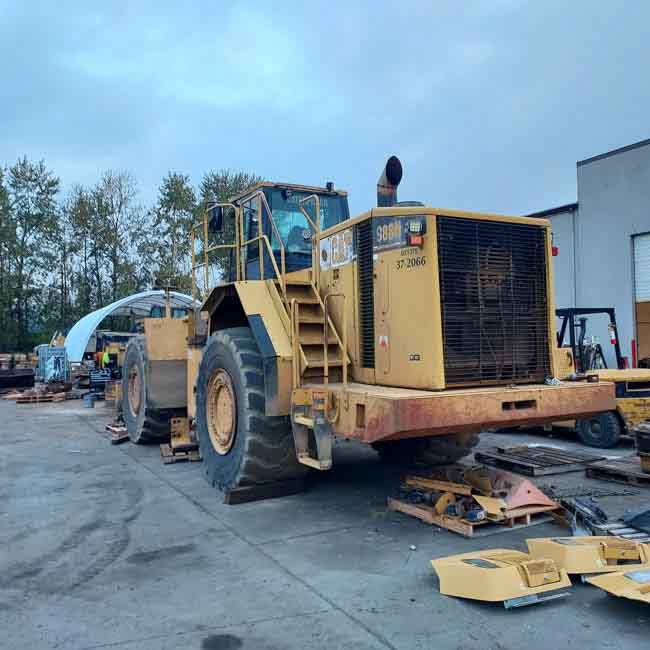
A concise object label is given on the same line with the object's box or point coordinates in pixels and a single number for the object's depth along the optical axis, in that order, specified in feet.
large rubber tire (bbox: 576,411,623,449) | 29.78
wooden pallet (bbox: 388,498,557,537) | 16.22
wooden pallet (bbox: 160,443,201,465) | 27.25
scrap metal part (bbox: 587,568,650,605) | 11.34
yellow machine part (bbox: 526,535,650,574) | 12.85
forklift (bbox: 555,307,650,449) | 29.58
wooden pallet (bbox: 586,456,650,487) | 22.08
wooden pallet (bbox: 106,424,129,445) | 33.12
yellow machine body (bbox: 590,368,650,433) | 29.55
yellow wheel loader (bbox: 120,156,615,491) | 15.98
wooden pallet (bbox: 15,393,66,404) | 58.75
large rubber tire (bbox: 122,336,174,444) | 30.86
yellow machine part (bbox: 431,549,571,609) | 11.88
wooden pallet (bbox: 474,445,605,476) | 24.39
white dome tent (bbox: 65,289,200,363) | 66.39
